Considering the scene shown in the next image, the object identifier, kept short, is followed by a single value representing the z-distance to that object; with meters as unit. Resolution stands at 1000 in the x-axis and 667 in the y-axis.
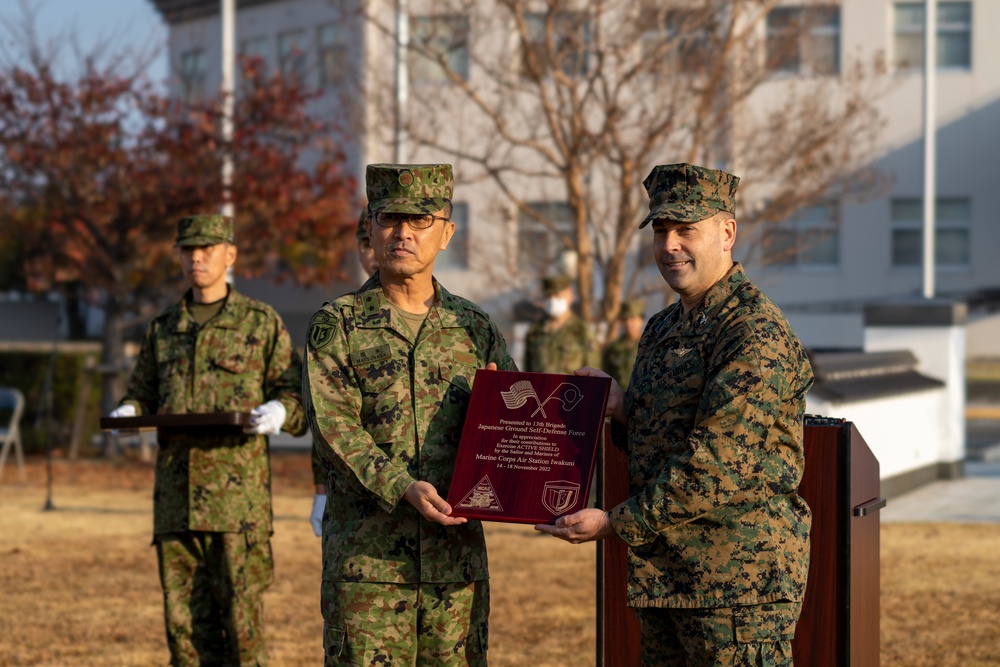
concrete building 28.42
